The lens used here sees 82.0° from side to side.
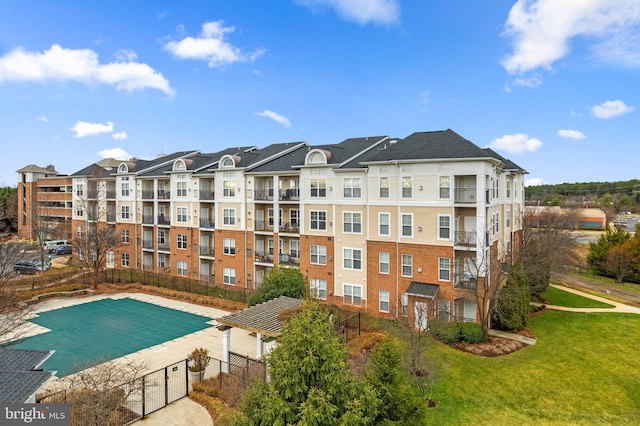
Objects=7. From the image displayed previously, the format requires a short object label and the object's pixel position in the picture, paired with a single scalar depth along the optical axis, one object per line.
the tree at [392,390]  9.29
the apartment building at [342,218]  22.12
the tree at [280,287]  21.56
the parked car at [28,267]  39.75
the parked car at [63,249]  53.38
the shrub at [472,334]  19.98
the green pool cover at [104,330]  19.22
